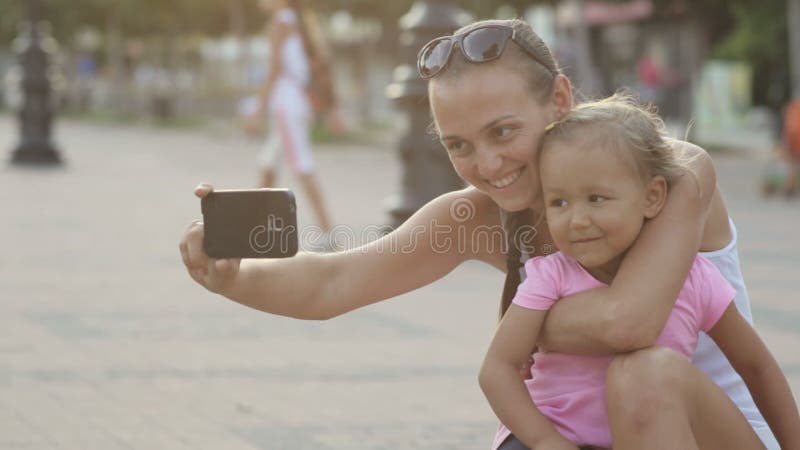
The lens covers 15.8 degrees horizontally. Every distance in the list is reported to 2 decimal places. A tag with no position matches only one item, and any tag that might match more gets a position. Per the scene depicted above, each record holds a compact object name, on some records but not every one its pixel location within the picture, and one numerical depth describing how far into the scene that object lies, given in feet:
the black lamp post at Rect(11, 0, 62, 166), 125.40
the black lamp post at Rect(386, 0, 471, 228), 60.98
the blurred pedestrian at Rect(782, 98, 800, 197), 84.49
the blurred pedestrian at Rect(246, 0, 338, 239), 62.75
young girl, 17.50
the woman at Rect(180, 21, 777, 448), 17.26
